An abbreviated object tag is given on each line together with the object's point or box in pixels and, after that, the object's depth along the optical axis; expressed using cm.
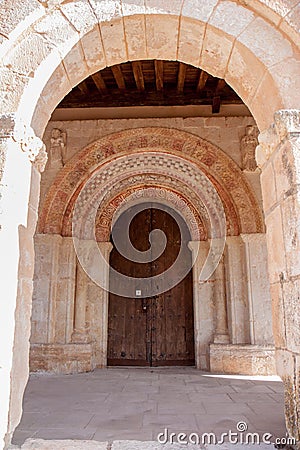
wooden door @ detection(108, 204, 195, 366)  577
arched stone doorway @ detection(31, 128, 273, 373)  511
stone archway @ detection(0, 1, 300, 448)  209
